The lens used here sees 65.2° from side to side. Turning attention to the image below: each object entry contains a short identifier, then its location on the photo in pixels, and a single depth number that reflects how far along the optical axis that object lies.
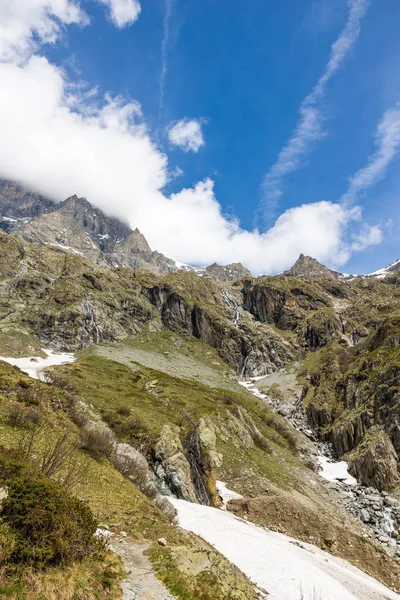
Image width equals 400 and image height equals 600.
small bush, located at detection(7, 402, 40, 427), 25.35
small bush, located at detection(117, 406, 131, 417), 50.18
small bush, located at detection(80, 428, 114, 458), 27.77
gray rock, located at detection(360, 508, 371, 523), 52.08
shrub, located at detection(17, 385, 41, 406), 30.76
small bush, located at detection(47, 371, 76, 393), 55.25
